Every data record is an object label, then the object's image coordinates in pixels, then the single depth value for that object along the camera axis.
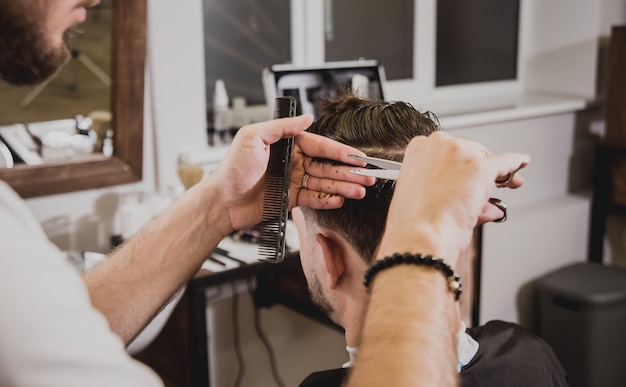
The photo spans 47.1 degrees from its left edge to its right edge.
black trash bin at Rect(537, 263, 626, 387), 2.92
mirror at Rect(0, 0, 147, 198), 2.14
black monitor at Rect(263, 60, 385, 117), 2.44
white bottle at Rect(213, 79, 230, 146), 2.53
